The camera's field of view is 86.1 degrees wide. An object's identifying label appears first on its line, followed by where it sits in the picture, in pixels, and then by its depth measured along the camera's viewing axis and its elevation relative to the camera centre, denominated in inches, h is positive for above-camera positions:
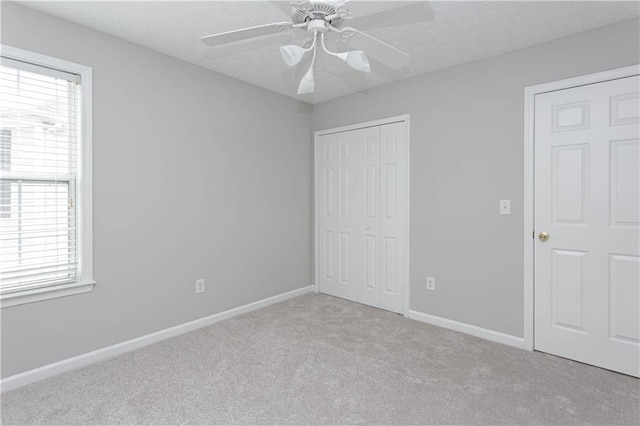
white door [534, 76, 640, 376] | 92.1 -3.3
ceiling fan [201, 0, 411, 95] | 61.9 +34.8
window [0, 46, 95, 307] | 86.1 +9.0
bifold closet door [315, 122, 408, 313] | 140.3 -0.8
